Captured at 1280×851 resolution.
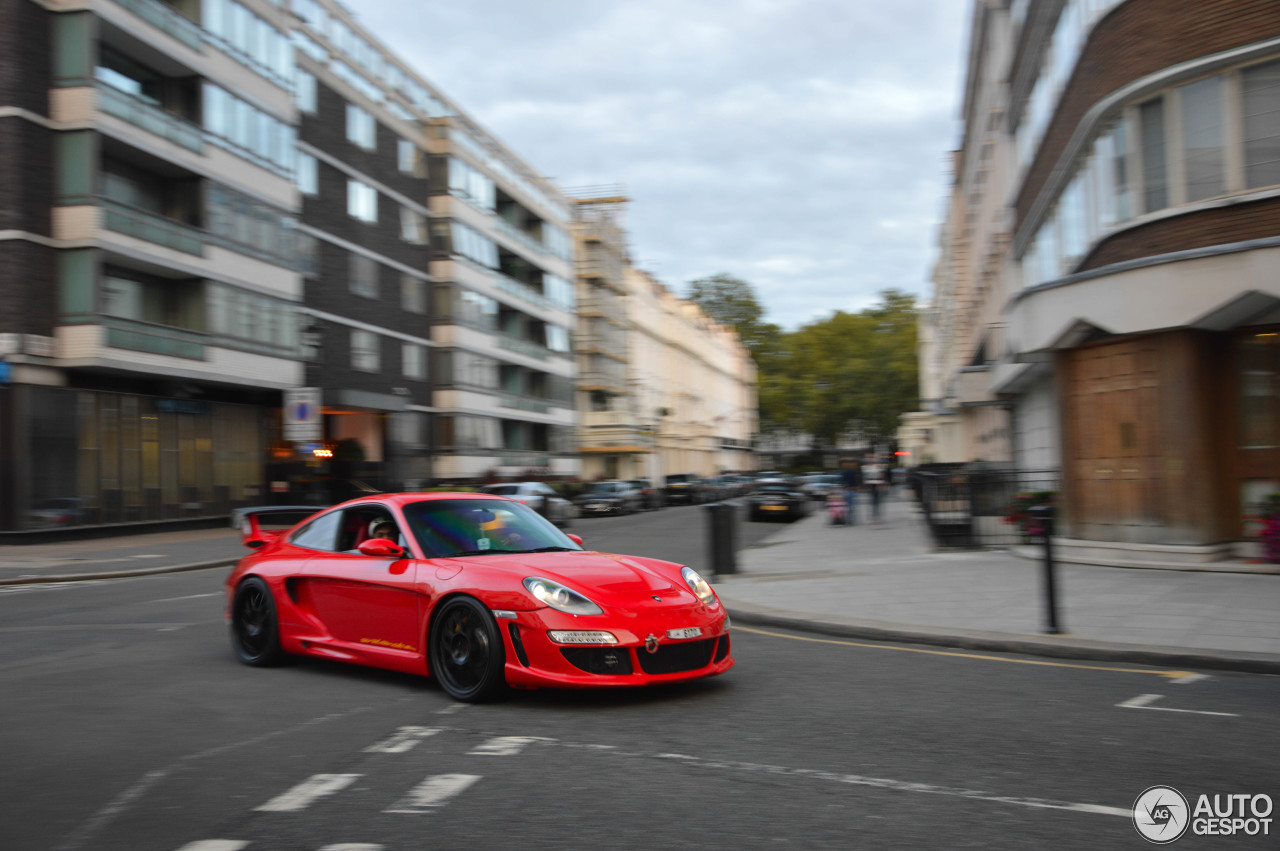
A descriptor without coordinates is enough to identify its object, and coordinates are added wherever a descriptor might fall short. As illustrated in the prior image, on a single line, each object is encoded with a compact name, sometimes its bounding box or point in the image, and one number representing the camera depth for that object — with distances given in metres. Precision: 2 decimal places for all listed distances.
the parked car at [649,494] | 48.22
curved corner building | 13.34
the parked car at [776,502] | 36.72
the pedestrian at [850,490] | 31.03
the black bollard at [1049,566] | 9.14
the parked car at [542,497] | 31.33
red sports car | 6.20
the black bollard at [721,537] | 14.66
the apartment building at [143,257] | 24.69
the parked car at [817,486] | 51.97
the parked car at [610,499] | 43.00
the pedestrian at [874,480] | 32.03
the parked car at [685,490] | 53.44
